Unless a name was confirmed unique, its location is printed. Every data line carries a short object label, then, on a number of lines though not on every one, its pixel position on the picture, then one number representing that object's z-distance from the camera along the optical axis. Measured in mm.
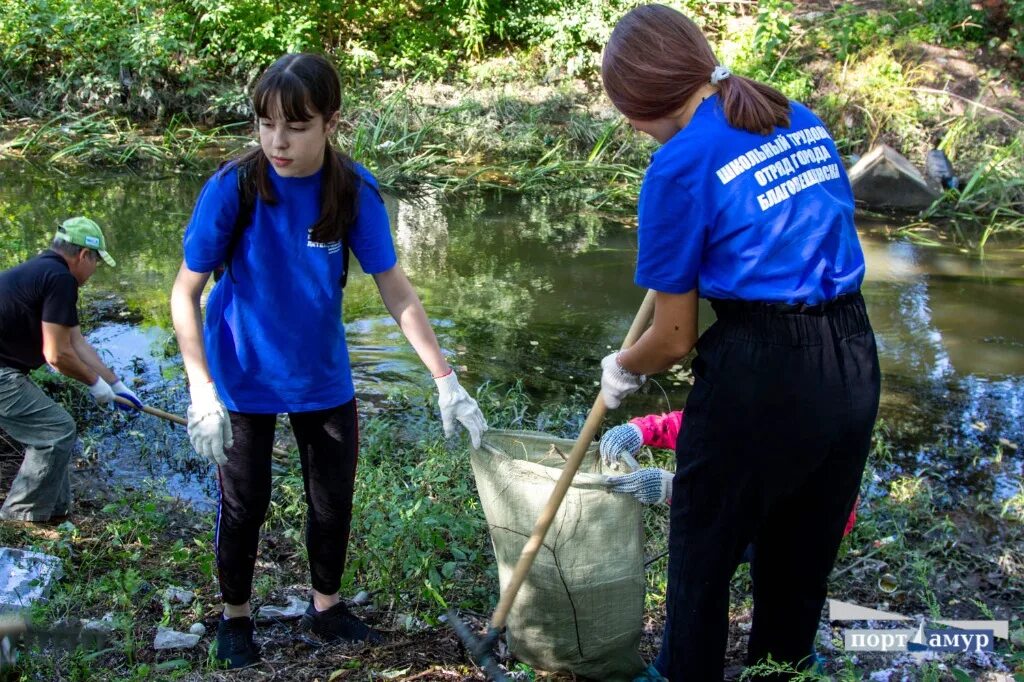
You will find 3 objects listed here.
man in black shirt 3705
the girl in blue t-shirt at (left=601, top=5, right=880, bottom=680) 2018
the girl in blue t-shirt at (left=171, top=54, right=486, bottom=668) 2447
